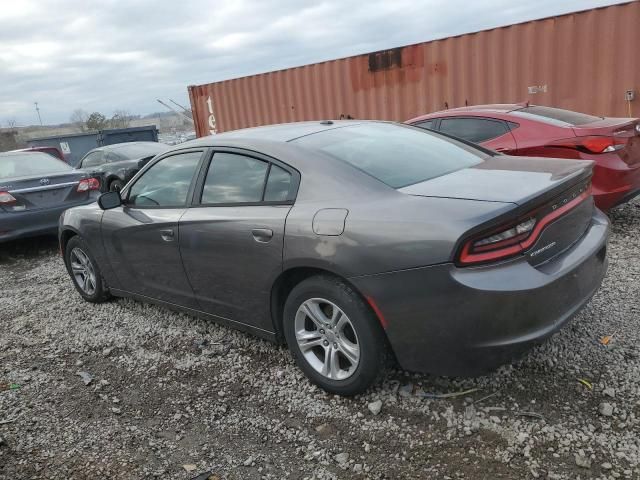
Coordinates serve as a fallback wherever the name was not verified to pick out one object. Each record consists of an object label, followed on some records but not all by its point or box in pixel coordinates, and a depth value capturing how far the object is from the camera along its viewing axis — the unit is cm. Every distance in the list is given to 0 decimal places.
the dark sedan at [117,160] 1034
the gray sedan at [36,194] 644
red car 470
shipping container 725
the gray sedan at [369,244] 225
